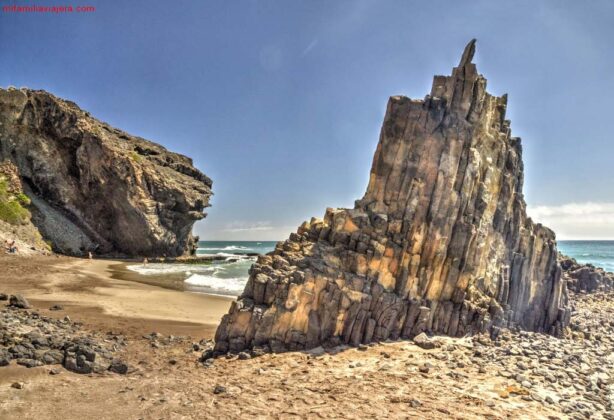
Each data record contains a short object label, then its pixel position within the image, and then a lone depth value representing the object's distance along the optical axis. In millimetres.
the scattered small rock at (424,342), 15533
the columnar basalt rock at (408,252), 15203
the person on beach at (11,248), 42953
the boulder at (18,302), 18156
